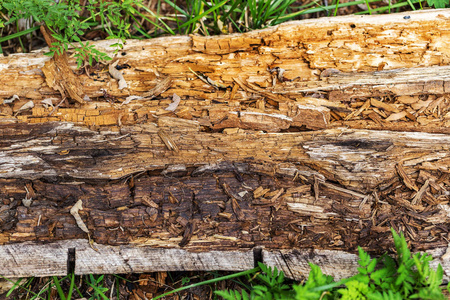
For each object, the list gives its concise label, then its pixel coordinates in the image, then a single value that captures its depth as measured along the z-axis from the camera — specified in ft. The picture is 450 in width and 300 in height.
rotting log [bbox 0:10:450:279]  7.55
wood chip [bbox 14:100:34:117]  7.98
